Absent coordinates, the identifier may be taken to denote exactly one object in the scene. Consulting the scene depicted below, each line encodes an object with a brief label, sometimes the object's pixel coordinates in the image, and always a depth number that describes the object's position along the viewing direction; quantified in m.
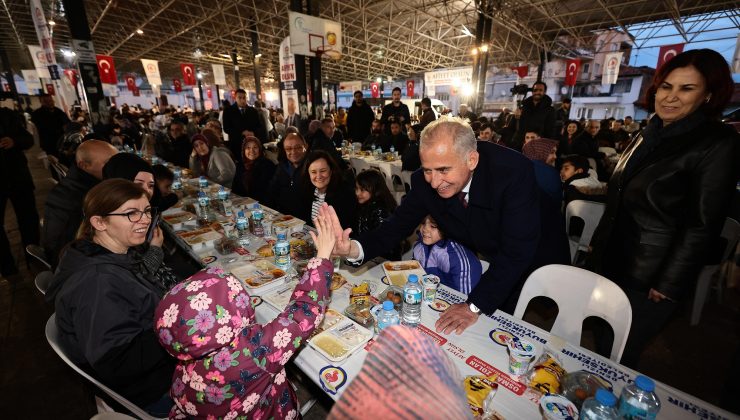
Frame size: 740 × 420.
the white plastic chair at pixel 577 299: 1.79
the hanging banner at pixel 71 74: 15.36
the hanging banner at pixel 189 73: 16.28
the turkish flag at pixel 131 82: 22.97
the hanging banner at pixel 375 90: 24.80
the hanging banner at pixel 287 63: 9.96
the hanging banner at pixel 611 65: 14.09
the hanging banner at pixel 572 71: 14.98
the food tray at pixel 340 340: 1.56
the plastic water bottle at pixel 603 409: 1.10
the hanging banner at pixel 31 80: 21.33
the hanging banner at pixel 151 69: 16.42
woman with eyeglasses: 1.41
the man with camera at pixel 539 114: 6.50
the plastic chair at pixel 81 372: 1.33
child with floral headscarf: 1.17
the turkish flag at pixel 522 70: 18.50
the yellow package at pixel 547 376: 1.38
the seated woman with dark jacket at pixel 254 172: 4.95
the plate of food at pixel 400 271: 2.25
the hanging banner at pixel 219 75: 17.54
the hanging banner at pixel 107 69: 9.54
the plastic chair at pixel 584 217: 3.62
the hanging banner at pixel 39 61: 14.33
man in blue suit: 1.78
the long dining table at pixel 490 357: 1.32
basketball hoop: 8.85
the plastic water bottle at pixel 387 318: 1.68
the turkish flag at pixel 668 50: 10.95
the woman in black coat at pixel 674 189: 1.76
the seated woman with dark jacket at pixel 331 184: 3.53
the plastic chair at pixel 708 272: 3.11
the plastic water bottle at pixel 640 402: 1.15
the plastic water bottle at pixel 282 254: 2.43
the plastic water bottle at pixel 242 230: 2.95
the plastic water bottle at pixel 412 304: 1.77
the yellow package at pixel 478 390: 1.26
